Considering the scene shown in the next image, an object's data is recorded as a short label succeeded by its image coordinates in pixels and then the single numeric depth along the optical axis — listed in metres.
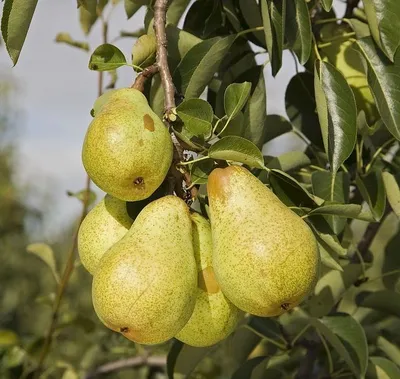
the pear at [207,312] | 0.80
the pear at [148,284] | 0.73
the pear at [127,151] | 0.76
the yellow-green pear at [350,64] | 1.17
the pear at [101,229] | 0.86
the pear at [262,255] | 0.73
